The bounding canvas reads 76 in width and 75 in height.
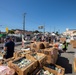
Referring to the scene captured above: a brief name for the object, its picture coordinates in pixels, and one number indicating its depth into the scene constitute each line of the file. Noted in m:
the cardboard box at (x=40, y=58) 2.39
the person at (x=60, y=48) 5.94
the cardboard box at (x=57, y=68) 2.33
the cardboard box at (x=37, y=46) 4.23
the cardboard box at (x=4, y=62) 2.31
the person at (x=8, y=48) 2.82
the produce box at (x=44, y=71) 2.09
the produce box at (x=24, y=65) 1.84
